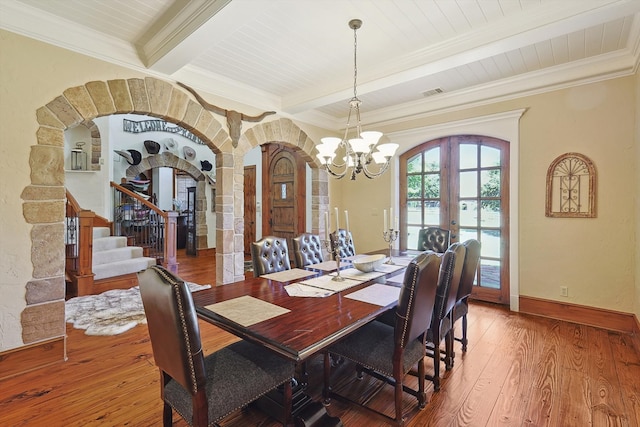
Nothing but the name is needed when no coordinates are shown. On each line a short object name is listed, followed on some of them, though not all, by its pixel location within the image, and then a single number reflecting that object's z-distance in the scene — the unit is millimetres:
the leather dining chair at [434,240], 3568
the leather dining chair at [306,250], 3007
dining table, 1363
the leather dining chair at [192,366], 1200
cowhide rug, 3152
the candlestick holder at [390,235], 2714
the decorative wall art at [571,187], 3193
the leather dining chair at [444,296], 2051
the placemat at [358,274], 2344
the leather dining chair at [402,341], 1621
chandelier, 2400
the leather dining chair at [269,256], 2633
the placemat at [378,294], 1817
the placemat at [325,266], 2741
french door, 3873
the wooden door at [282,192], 5578
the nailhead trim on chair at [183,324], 1179
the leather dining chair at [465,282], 2477
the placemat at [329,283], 2105
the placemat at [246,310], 1549
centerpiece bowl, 2494
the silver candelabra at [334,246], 2189
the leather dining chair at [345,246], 3481
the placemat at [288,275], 2391
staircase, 4707
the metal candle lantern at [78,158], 5883
